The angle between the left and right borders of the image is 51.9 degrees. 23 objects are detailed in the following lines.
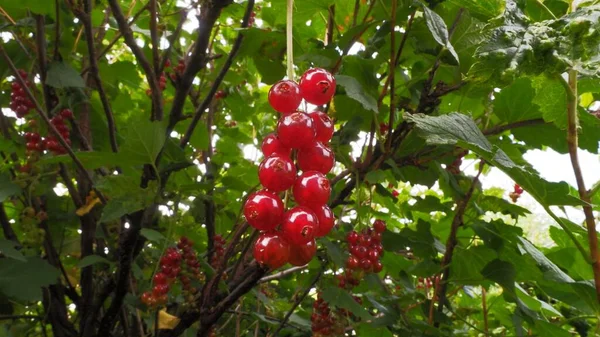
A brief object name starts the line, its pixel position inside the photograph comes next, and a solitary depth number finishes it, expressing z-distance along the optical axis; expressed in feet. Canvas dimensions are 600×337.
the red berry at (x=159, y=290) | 0.91
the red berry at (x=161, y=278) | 0.95
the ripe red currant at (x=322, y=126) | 0.57
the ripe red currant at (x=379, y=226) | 0.98
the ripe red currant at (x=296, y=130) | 0.52
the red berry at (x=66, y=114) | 1.04
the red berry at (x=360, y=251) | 0.88
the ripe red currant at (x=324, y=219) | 0.55
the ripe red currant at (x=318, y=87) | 0.55
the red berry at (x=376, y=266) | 0.89
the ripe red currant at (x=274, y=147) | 0.55
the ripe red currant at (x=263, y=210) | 0.52
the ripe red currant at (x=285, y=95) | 0.54
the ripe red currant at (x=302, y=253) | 0.54
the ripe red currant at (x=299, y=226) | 0.51
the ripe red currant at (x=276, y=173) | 0.52
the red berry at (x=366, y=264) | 0.88
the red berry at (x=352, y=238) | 0.90
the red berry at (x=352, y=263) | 0.88
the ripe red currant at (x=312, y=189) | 0.52
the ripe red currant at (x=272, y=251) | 0.52
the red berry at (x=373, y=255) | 0.88
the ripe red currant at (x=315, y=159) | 0.55
